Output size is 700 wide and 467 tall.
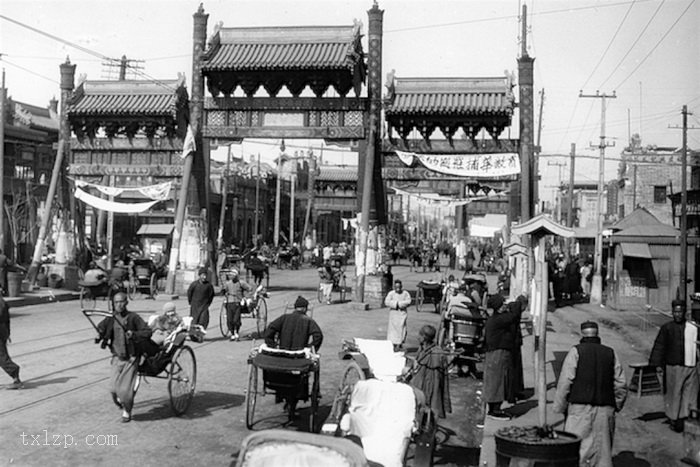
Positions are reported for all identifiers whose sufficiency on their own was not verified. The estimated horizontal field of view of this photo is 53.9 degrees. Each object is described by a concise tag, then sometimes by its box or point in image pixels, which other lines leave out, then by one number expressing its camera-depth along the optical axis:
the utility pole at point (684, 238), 23.28
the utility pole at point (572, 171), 39.37
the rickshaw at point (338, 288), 24.10
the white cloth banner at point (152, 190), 25.70
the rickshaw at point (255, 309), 15.92
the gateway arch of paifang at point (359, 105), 23.73
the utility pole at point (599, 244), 27.88
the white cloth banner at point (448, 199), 25.70
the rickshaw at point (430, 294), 22.81
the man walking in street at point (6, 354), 9.83
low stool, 10.54
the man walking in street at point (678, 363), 9.35
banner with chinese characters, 23.48
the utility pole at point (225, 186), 43.78
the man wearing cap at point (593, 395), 6.94
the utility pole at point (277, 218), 48.35
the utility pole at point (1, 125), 21.86
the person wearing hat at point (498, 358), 9.84
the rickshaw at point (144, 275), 23.97
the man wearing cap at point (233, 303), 15.46
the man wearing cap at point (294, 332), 9.06
